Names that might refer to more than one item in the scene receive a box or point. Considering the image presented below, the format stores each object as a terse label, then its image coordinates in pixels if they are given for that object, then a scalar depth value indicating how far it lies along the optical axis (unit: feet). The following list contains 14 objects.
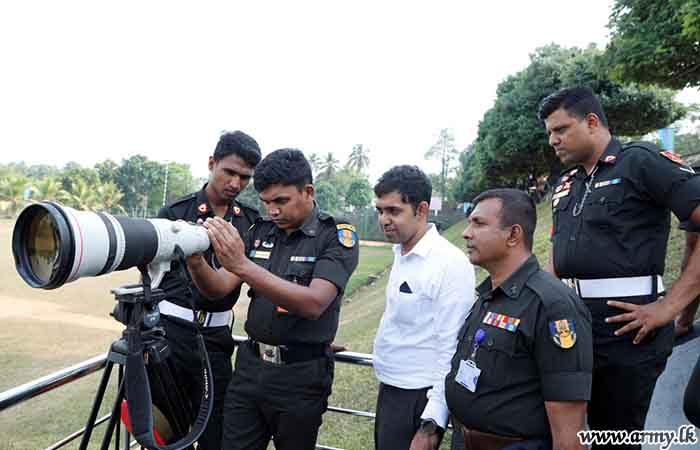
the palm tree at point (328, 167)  220.02
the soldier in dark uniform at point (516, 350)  4.66
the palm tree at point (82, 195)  149.79
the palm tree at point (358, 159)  234.17
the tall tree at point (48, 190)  130.64
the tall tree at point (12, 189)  124.57
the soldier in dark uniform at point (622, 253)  5.76
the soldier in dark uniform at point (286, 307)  5.64
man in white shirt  6.11
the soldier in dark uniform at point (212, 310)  7.48
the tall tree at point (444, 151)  191.72
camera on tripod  4.24
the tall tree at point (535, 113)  47.42
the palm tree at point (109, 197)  159.53
